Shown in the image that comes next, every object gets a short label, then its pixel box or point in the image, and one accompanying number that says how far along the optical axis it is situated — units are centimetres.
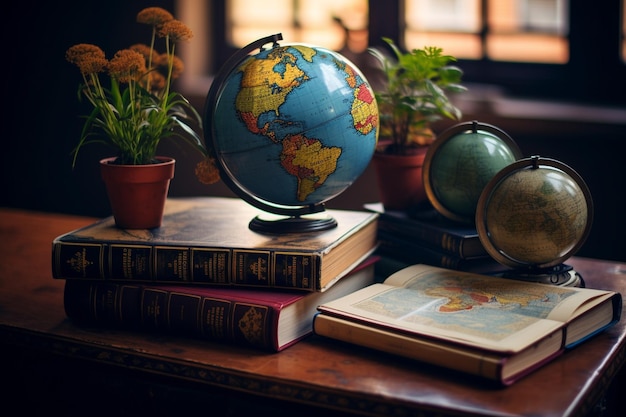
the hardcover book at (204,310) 123
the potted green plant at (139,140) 141
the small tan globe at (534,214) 127
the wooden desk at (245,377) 106
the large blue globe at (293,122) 130
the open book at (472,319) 108
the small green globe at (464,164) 144
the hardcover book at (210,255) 128
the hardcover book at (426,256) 143
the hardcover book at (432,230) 142
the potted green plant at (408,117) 158
